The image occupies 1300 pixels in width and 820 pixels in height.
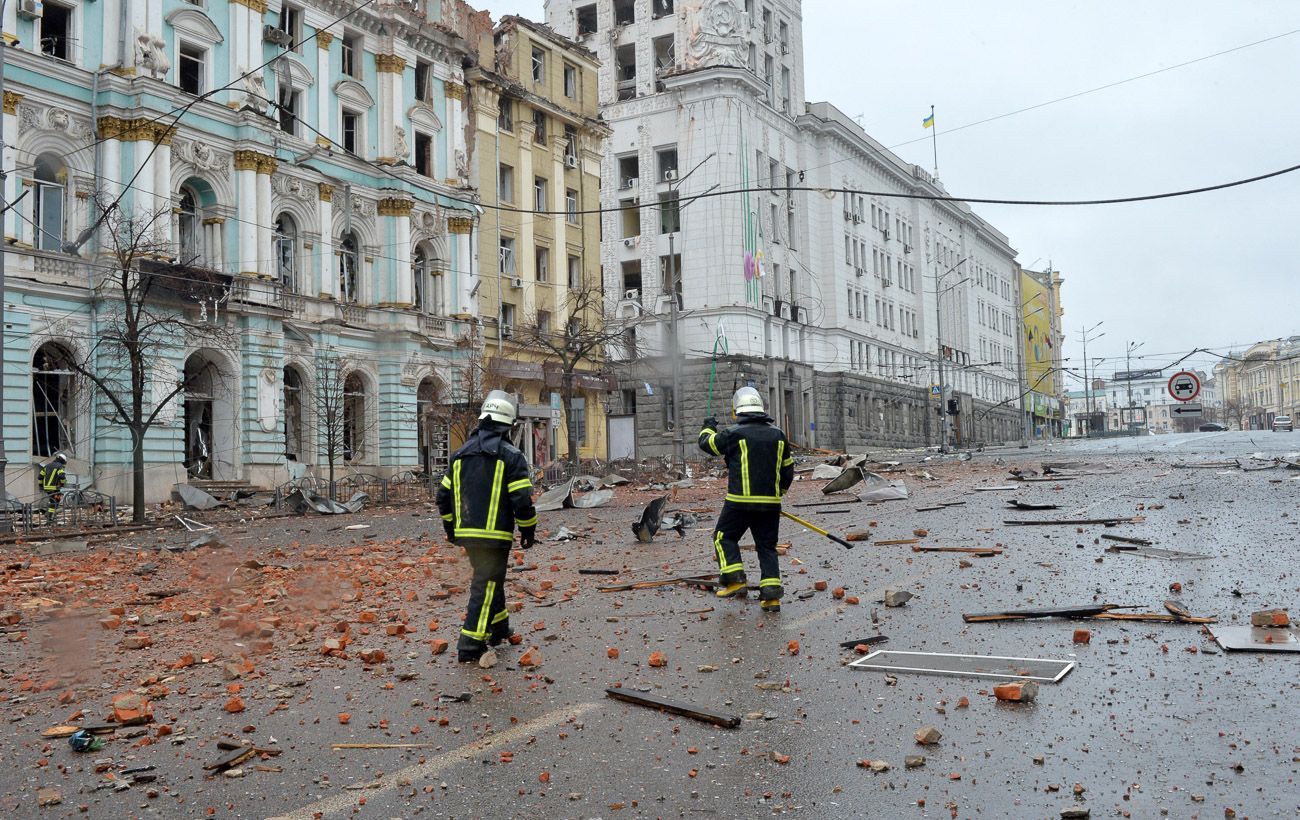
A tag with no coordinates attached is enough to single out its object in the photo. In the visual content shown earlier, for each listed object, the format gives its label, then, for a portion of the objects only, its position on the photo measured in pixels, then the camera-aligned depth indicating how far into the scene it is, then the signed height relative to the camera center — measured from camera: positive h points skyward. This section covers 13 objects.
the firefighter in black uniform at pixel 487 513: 7.44 -0.42
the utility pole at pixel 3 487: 19.14 -0.36
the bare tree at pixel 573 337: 38.69 +4.81
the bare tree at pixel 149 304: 25.33 +4.27
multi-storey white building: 55.16 +12.71
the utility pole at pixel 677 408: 37.75 +1.56
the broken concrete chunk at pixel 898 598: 8.94 -1.31
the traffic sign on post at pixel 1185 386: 32.38 +1.61
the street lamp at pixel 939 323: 58.34 +8.92
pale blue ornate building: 26.66 +7.21
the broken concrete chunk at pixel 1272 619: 7.36 -1.30
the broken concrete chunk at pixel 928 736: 5.06 -1.42
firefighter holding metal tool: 9.41 -0.35
